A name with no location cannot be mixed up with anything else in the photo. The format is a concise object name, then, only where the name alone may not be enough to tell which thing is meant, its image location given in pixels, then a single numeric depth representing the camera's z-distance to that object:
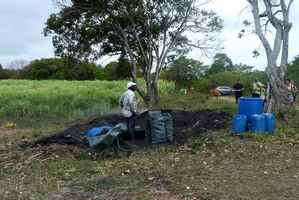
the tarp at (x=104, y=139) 6.03
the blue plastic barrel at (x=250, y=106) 7.06
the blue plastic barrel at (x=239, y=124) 6.82
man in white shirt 6.71
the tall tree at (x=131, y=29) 12.66
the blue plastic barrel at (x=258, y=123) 6.83
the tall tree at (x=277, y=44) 8.23
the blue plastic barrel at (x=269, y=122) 6.93
